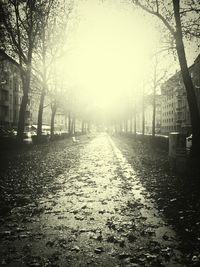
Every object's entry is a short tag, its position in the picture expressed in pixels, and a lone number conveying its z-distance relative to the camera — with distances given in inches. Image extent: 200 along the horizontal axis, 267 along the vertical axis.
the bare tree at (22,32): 894.4
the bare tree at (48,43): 1053.8
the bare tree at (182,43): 490.3
